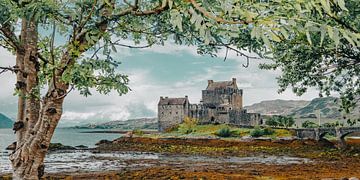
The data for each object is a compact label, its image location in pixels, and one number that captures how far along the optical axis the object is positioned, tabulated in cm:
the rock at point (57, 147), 6321
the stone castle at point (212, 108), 10569
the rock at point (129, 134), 8438
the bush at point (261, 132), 6761
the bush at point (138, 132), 8788
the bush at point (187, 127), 8420
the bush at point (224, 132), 7304
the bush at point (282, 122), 8512
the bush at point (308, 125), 7225
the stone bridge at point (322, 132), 5159
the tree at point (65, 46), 664
